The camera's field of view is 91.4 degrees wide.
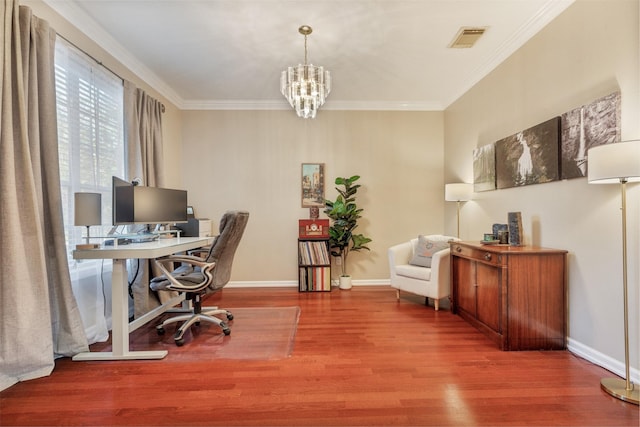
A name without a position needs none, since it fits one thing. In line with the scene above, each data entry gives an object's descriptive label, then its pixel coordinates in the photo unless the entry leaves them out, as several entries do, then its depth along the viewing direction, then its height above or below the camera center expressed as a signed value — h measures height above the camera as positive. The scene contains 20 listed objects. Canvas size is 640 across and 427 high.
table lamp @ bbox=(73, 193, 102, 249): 2.29 +0.03
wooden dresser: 2.33 -0.67
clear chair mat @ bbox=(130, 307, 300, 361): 2.34 -1.07
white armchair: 3.37 -0.69
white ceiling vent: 2.75 +1.60
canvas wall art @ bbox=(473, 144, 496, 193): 3.26 +0.47
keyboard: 2.63 -0.22
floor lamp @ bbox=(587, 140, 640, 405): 1.64 +0.20
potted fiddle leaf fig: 4.30 -0.16
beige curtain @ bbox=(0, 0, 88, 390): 1.85 -0.01
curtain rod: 2.41 +1.36
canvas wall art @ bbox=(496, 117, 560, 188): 2.44 +0.47
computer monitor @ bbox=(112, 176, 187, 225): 2.68 +0.08
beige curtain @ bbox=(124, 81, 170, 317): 3.13 +0.69
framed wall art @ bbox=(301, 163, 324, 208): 4.58 +0.39
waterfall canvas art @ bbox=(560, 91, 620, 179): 1.99 +0.54
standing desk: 2.24 -0.75
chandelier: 2.64 +1.08
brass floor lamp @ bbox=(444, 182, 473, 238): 3.69 +0.23
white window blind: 2.43 +0.74
